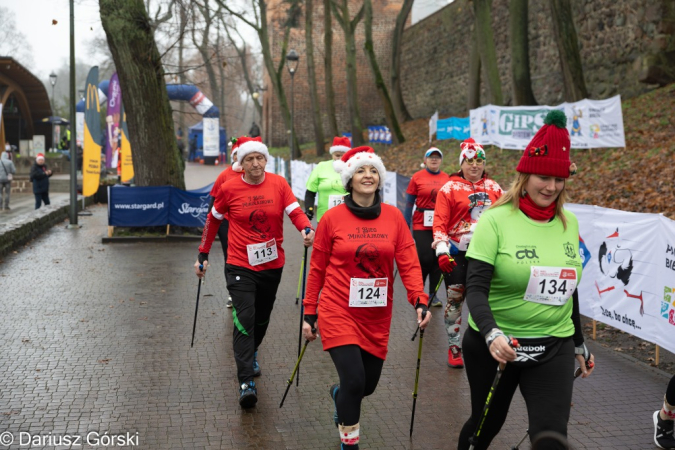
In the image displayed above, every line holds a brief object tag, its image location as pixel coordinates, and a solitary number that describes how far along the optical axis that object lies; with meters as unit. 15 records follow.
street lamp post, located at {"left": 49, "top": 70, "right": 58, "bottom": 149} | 47.57
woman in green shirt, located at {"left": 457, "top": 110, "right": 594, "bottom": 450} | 3.78
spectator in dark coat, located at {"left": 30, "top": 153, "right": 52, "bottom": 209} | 22.25
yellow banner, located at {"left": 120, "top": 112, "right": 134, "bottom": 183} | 22.44
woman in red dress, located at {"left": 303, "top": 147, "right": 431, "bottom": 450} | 4.62
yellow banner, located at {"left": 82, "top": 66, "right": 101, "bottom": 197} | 19.64
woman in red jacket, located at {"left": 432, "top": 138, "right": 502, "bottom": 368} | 7.00
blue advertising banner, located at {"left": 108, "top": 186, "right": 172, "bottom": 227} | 16.50
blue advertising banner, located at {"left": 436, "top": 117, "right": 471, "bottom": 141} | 27.91
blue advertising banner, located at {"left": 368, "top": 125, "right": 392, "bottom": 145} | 35.01
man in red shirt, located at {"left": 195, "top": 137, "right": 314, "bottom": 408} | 6.22
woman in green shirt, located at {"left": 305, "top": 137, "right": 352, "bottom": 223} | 9.78
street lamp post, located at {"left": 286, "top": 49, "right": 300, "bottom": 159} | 28.73
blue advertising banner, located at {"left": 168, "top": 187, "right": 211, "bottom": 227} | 16.67
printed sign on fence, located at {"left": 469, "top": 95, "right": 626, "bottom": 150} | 17.17
